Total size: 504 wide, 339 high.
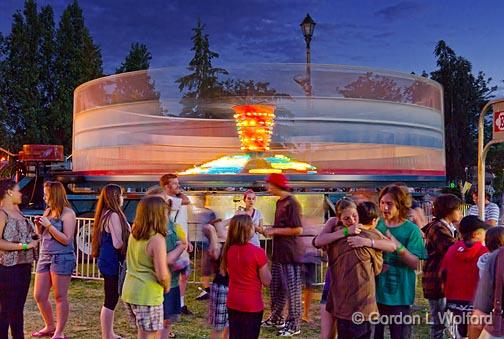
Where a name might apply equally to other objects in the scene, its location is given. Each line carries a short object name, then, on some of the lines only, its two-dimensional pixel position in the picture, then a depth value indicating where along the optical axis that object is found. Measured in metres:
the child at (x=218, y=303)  4.75
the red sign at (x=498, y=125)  5.65
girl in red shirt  4.25
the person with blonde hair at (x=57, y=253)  5.68
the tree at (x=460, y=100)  33.75
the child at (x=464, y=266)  4.18
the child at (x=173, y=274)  4.59
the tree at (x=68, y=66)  32.44
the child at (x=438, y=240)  4.66
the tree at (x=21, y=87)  30.59
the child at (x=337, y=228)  3.79
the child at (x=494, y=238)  3.36
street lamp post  12.70
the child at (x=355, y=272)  3.77
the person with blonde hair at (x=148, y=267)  3.92
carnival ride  8.13
